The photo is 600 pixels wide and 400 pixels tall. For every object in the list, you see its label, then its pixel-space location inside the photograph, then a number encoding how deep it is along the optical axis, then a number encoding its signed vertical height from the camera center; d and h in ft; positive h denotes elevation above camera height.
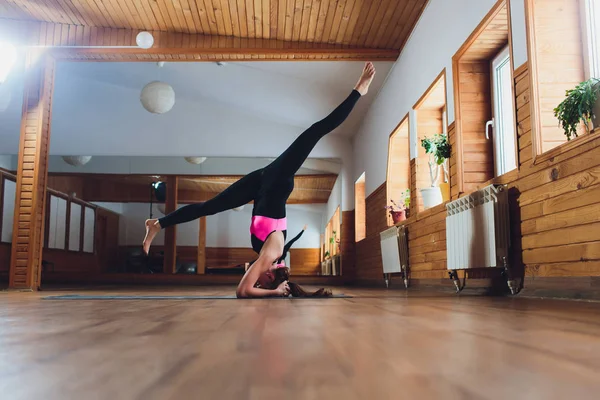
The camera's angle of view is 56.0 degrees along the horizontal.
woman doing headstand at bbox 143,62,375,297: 12.45 +1.41
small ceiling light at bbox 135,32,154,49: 22.07 +9.01
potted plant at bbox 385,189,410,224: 22.41 +2.51
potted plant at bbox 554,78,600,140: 9.18 +2.70
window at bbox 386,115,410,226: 24.29 +4.46
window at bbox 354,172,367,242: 33.83 +3.72
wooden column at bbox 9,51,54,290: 22.68 +3.81
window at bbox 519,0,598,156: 11.10 +4.21
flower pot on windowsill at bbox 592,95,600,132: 9.16 +2.52
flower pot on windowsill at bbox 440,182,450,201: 17.28 +2.46
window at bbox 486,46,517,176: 15.15 +4.21
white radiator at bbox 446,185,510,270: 12.18 +0.96
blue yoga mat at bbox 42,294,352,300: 12.12 -0.59
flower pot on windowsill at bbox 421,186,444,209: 18.54 +2.46
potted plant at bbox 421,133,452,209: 16.72 +3.40
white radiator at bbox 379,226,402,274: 21.85 +0.80
